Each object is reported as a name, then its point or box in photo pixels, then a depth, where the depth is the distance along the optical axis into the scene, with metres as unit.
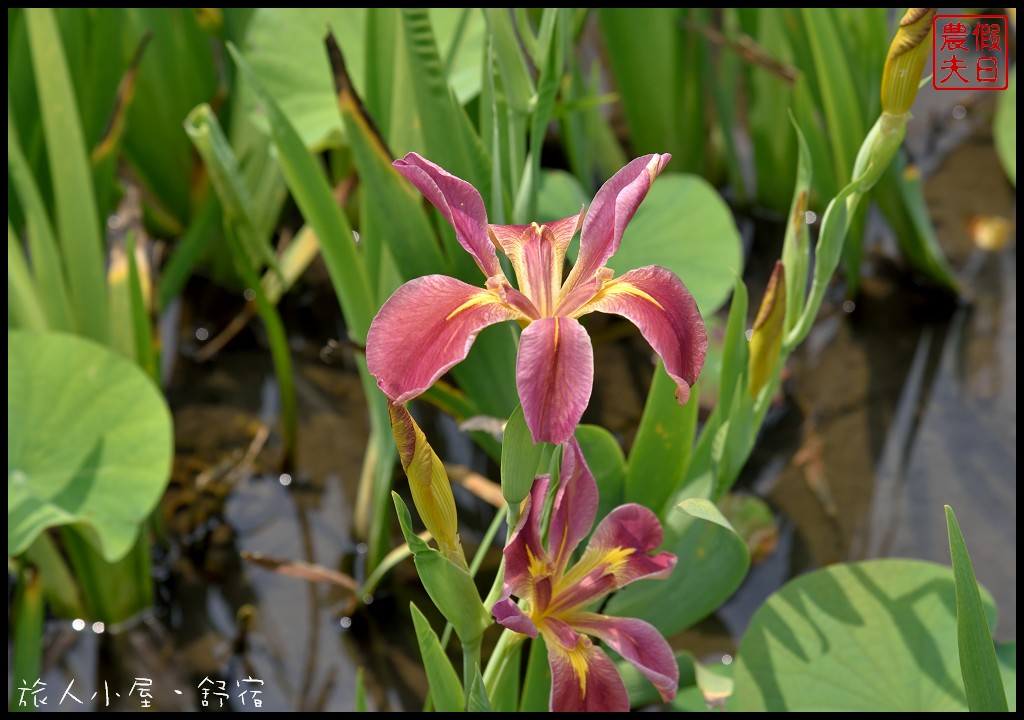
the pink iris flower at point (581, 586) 2.13
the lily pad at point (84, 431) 2.39
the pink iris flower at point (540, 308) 2.06
